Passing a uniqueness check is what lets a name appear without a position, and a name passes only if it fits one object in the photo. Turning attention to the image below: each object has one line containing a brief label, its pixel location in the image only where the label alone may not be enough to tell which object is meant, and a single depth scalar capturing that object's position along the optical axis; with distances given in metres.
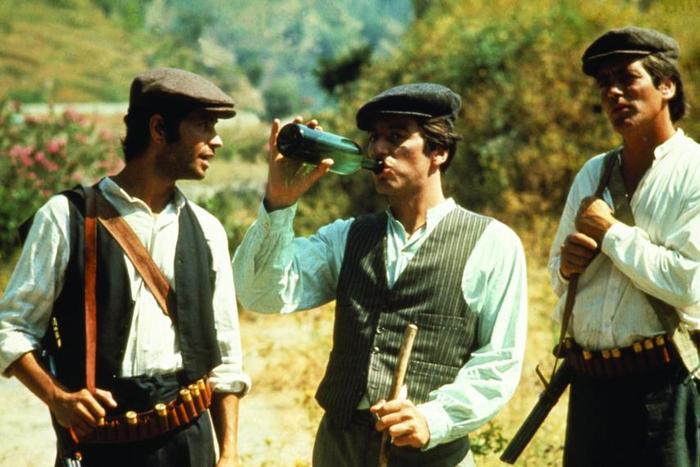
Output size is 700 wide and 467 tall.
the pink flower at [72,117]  26.60
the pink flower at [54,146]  24.06
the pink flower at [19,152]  23.31
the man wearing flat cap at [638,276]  7.66
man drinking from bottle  6.94
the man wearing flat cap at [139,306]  6.55
